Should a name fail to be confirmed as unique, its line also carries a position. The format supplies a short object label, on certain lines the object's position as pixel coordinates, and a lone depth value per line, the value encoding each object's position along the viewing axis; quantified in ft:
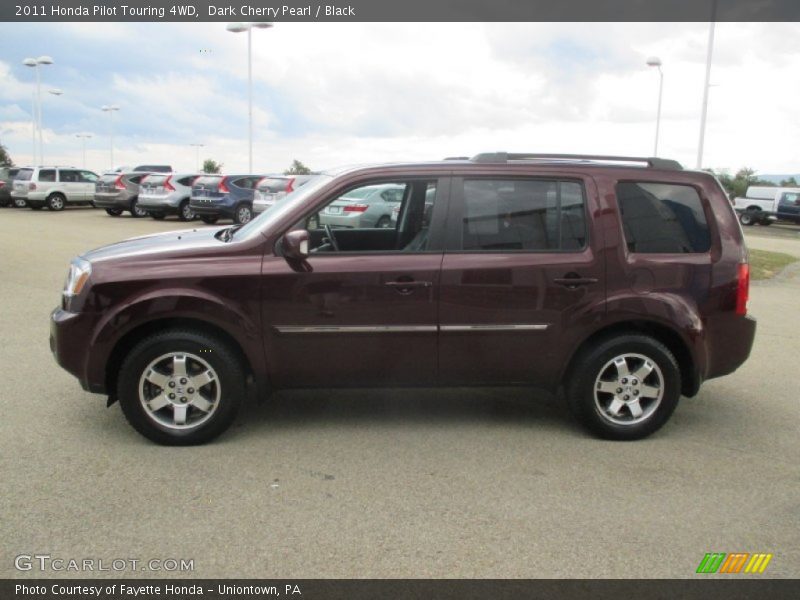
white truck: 117.76
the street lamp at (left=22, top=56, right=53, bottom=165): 145.38
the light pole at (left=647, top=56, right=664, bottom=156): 87.75
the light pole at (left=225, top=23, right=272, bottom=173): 89.51
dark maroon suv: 15.01
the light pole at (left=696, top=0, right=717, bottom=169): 72.13
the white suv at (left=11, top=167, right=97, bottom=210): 101.04
